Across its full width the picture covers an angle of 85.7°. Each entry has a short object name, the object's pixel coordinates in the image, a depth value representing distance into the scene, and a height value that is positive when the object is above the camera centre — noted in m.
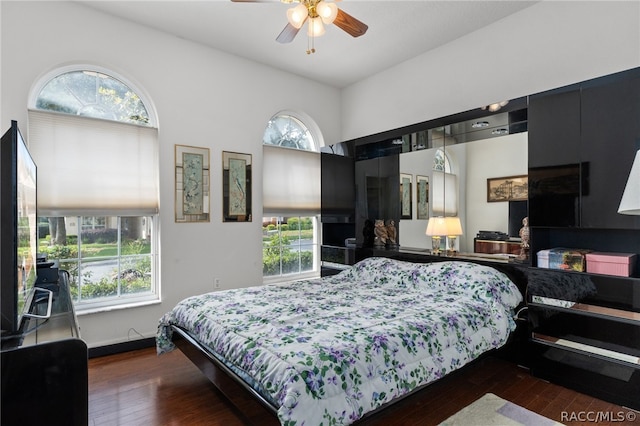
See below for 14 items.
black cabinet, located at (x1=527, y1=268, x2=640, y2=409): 2.34 -0.89
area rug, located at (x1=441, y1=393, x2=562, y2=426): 2.18 -1.34
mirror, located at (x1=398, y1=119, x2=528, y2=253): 3.24 +0.38
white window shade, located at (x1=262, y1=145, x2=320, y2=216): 4.41 +0.39
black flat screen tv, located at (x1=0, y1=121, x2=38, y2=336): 1.25 -0.09
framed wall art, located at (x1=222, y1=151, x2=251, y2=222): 4.00 +0.29
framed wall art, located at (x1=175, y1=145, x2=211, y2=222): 3.69 +0.30
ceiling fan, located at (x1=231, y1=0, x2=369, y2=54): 2.29 +1.35
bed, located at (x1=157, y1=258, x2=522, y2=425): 1.65 -0.73
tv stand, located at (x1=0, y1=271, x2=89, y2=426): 1.11 -0.57
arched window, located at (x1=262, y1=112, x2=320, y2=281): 4.47 +0.19
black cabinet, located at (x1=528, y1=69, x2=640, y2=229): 2.40 +0.45
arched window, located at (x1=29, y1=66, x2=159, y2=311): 3.04 +0.27
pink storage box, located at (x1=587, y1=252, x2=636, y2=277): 2.40 -0.38
